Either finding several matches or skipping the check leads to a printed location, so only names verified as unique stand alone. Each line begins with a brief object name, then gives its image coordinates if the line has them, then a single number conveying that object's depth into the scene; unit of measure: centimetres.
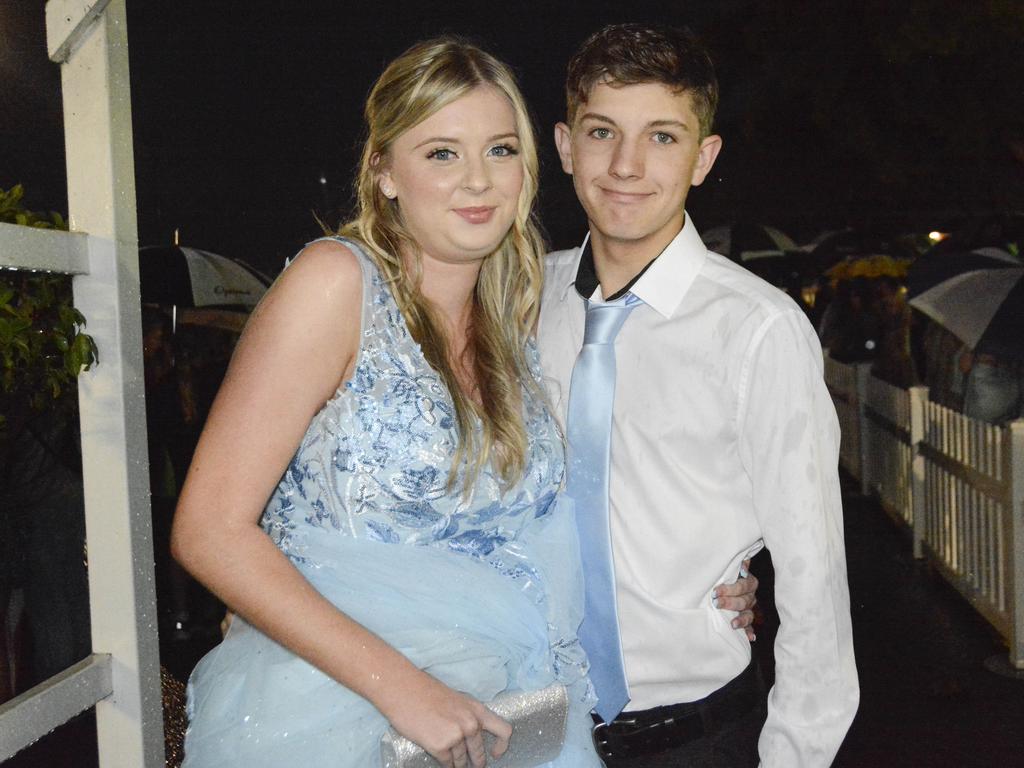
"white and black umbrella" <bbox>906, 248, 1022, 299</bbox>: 786
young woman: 189
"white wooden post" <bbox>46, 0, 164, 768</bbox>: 198
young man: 219
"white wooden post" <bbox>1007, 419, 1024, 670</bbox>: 571
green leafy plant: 182
